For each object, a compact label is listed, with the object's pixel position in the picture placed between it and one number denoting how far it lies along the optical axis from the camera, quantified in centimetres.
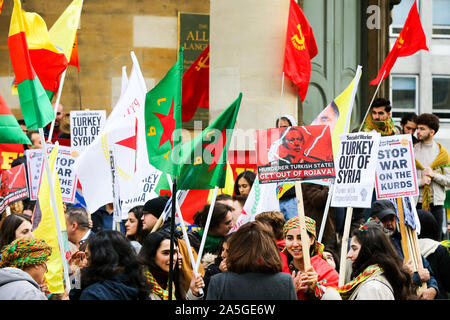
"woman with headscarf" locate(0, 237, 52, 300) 652
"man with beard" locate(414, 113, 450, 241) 1088
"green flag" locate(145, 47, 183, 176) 740
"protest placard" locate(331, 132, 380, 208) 792
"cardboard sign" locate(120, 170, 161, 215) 888
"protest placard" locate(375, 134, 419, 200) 833
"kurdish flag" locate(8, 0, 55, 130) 774
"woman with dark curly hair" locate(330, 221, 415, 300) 664
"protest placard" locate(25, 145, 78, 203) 933
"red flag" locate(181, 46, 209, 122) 1002
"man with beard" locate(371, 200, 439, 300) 782
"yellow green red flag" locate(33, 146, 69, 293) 767
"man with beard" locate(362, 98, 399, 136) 1073
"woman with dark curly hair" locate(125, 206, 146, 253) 896
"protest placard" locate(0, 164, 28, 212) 917
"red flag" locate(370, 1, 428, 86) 1083
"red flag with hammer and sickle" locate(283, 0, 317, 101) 1173
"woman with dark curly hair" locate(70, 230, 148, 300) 607
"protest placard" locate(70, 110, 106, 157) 1009
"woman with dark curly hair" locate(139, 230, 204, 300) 705
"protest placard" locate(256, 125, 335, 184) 753
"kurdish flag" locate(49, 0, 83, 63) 1009
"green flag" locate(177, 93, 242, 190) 771
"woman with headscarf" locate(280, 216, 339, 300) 697
